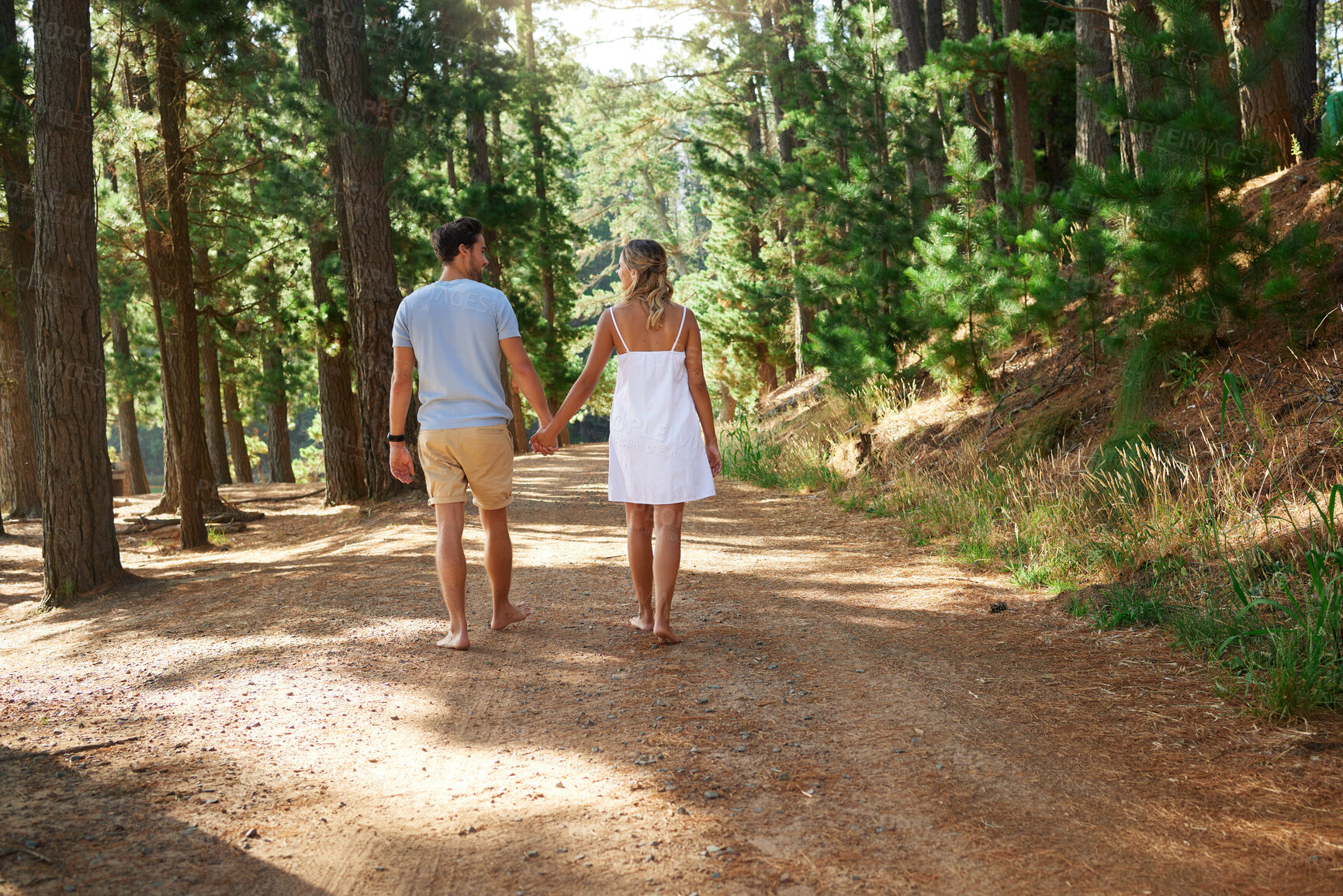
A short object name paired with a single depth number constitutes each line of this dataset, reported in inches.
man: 185.9
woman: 183.5
